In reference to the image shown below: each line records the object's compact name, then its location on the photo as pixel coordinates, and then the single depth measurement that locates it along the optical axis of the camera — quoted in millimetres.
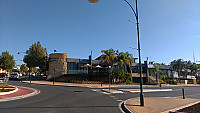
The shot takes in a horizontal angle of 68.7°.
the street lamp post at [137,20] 8988
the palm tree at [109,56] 32562
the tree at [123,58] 33756
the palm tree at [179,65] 54950
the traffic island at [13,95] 11041
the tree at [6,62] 44750
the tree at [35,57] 35750
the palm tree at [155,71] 41262
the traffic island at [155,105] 8141
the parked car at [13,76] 34188
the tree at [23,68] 74100
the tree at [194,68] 65306
